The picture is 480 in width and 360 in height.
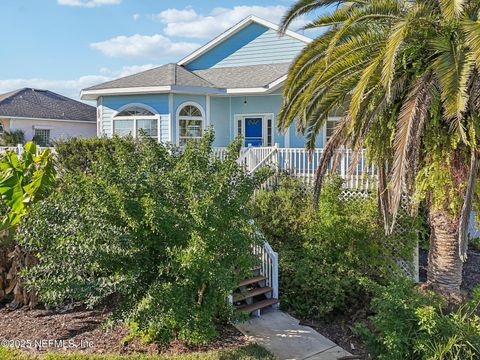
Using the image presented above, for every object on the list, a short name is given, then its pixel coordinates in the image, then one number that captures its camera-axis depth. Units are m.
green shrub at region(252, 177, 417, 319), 7.75
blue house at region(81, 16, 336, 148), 15.76
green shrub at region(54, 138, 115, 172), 12.55
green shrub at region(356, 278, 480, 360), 5.36
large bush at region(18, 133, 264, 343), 5.21
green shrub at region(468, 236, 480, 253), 11.56
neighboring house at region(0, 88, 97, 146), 24.89
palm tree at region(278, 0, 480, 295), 5.89
